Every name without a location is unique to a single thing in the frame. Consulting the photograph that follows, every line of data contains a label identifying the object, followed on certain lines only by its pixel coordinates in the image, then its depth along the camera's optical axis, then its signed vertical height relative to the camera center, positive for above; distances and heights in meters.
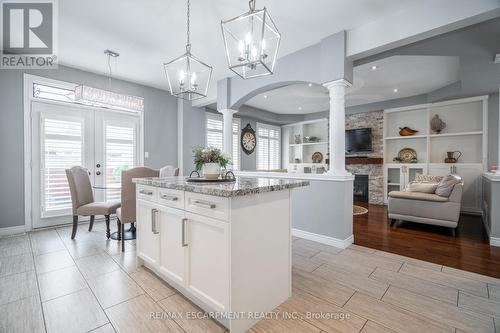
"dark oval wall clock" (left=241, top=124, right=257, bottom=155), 7.24 +0.83
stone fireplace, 6.27 +0.12
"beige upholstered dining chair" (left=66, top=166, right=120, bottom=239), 3.23 -0.58
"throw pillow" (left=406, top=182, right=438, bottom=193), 3.83 -0.38
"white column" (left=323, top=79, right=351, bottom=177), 3.01 +0.50
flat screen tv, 6.46 +0.72
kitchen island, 1.46 -0.58
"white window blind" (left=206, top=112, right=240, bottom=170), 6.30 +0.90
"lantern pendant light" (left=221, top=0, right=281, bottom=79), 1.68 +1.61
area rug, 5.13 -1.07
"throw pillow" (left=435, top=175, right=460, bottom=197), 3.54 -0.31
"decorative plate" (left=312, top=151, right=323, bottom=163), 7.90 +0.28
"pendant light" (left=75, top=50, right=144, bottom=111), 2.85 +0.88
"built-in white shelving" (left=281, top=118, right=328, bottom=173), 7.86 +0.75
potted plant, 2.05 +0.03
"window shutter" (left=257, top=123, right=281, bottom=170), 7.88 +0.66
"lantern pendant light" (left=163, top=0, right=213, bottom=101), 2.37 +1.71
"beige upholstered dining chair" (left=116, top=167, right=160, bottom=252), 2.82 -0.39
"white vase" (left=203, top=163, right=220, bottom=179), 2.04 -0.05
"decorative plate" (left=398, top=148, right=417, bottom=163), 6.02 +0.28
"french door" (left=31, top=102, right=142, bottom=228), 3.71 +0.25
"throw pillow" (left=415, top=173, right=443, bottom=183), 4.33 -0.26
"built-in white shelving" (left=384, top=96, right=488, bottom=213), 5.05 +0.60
